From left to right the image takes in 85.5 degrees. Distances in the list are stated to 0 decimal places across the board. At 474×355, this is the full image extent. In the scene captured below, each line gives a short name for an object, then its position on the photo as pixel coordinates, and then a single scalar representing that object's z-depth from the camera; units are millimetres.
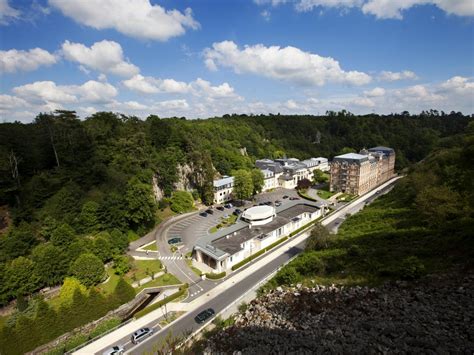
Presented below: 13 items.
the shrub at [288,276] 27598
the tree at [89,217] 41219
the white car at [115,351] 24281
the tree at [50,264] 32562
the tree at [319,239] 34719
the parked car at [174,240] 46062
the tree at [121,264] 36903
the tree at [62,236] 36094
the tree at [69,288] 30602
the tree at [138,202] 45906
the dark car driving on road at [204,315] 27428
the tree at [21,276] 30438
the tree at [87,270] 33531
